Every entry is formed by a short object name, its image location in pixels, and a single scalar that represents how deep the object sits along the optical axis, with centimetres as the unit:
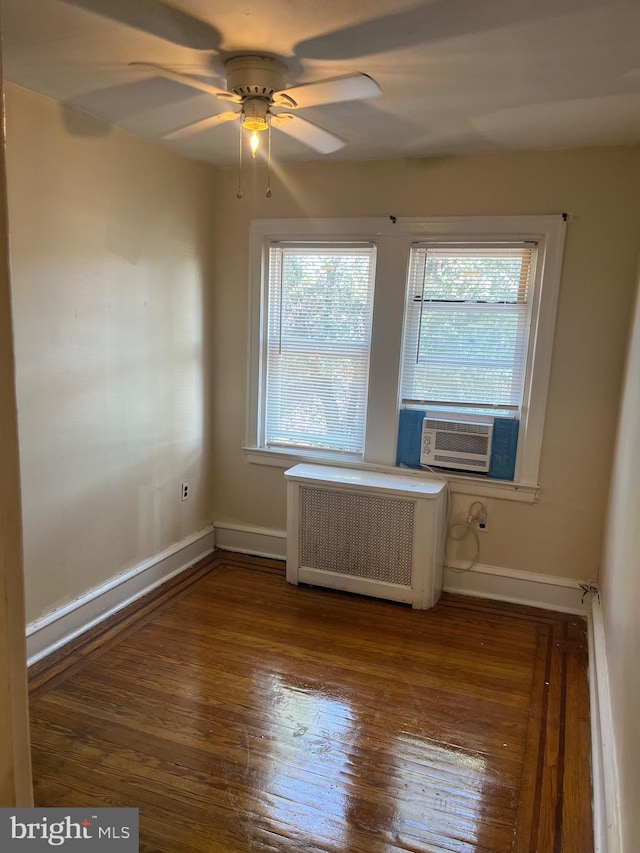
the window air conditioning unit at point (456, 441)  334
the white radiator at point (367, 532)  324
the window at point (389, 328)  318
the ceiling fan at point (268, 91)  197
